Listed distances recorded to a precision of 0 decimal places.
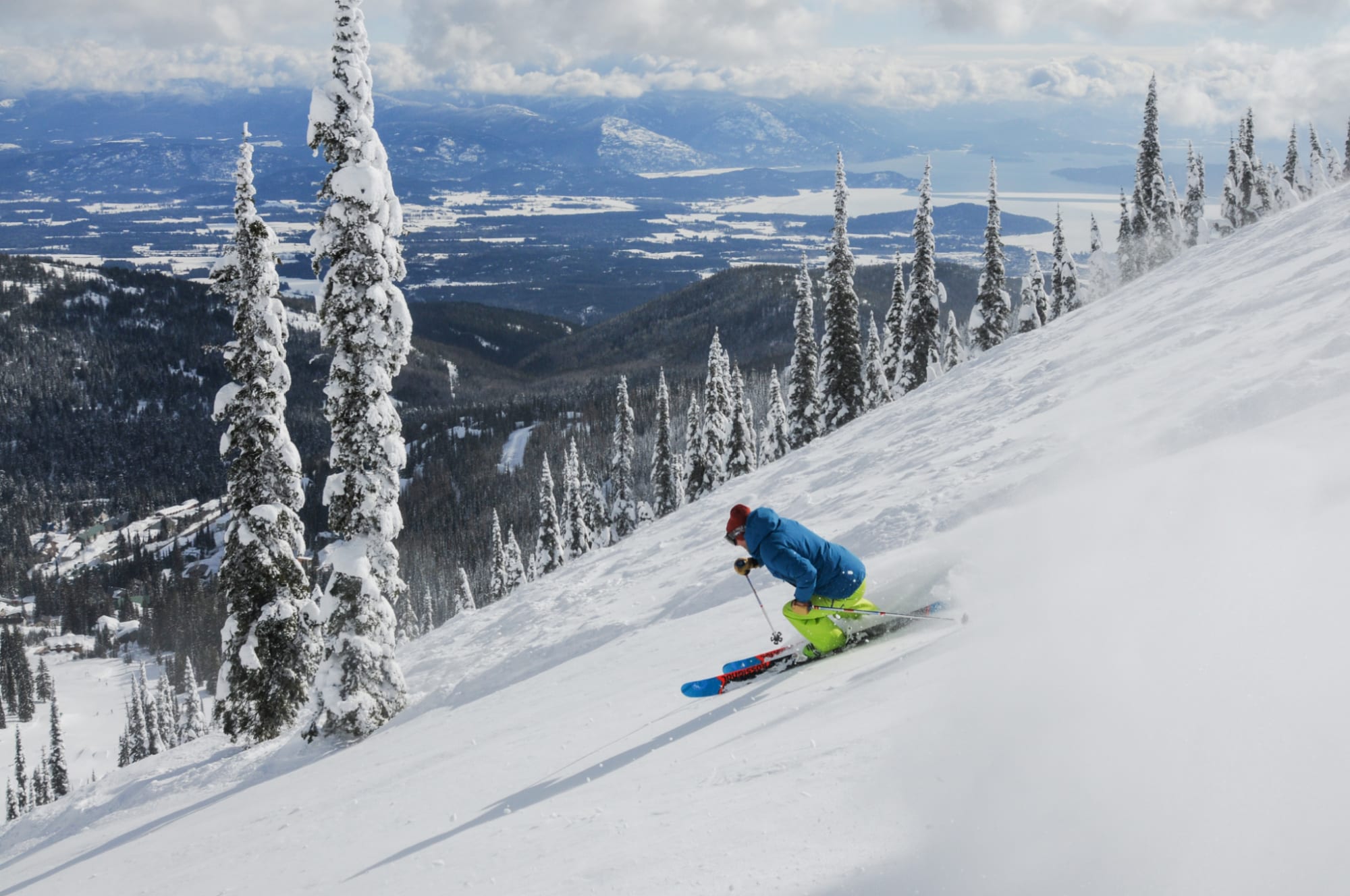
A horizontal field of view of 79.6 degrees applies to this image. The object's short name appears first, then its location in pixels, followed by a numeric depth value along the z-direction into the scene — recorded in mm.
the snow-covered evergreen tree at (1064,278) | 59781
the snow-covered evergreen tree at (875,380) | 49969
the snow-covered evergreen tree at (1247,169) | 60688
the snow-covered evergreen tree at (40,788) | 79562
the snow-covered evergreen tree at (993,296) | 46812
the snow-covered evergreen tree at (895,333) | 49094
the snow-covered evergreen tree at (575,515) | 58188
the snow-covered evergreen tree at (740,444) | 51094
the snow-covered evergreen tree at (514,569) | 68000
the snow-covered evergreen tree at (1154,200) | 56188
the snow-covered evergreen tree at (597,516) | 64250
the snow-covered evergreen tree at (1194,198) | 68750
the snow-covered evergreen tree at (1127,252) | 57675
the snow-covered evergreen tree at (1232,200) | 61875
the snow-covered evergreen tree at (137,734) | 87312
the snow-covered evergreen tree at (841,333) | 42688
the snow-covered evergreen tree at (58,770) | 73000
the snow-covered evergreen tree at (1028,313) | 49969
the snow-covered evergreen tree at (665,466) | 57094
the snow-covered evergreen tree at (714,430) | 50062
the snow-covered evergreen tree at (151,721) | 86438
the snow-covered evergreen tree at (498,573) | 68250
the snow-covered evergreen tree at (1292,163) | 66875
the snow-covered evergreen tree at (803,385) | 45344
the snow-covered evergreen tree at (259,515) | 19969
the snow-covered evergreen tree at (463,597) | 76875
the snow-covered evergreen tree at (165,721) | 88312
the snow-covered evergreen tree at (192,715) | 85188
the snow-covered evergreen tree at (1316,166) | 64312
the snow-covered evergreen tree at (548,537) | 57188
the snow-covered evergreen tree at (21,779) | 82994
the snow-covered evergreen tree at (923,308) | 45531
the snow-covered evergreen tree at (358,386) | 16703
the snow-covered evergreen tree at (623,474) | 64188
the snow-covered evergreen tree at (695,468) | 51812
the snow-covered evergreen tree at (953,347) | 55500
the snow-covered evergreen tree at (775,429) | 51781
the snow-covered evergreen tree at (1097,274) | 57156
